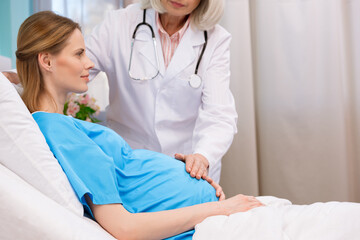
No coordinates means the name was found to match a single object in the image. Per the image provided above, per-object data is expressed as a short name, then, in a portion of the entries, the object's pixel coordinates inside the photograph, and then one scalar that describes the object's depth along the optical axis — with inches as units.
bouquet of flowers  84.4
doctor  72.0
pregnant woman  41.1
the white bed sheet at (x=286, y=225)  37.9
